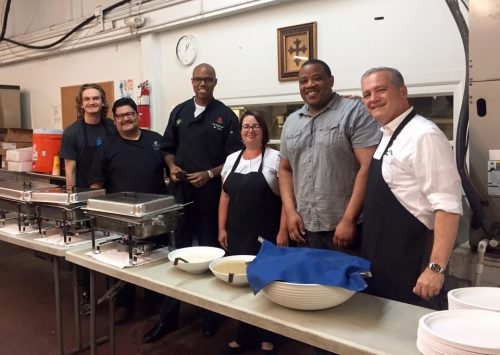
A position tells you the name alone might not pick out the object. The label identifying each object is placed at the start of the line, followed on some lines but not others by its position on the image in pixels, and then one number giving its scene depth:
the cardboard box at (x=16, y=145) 5.08
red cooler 4.51
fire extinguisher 4.36
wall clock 4.08
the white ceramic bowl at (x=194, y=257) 1.79
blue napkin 1.38
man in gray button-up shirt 2.00
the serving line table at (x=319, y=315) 1.24
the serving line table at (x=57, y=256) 2.29
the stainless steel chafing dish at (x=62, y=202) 2.38
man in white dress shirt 1.49
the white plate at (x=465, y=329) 0.99
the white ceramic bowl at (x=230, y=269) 1.64
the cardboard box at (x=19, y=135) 5.09
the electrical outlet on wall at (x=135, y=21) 4.29
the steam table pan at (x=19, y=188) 2.59
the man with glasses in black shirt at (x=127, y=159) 2.64
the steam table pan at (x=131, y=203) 2.01
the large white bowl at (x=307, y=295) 1.35
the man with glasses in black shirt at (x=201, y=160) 2.75
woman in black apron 2.38
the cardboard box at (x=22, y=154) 4.84
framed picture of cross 3.30
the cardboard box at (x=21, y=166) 4.83
